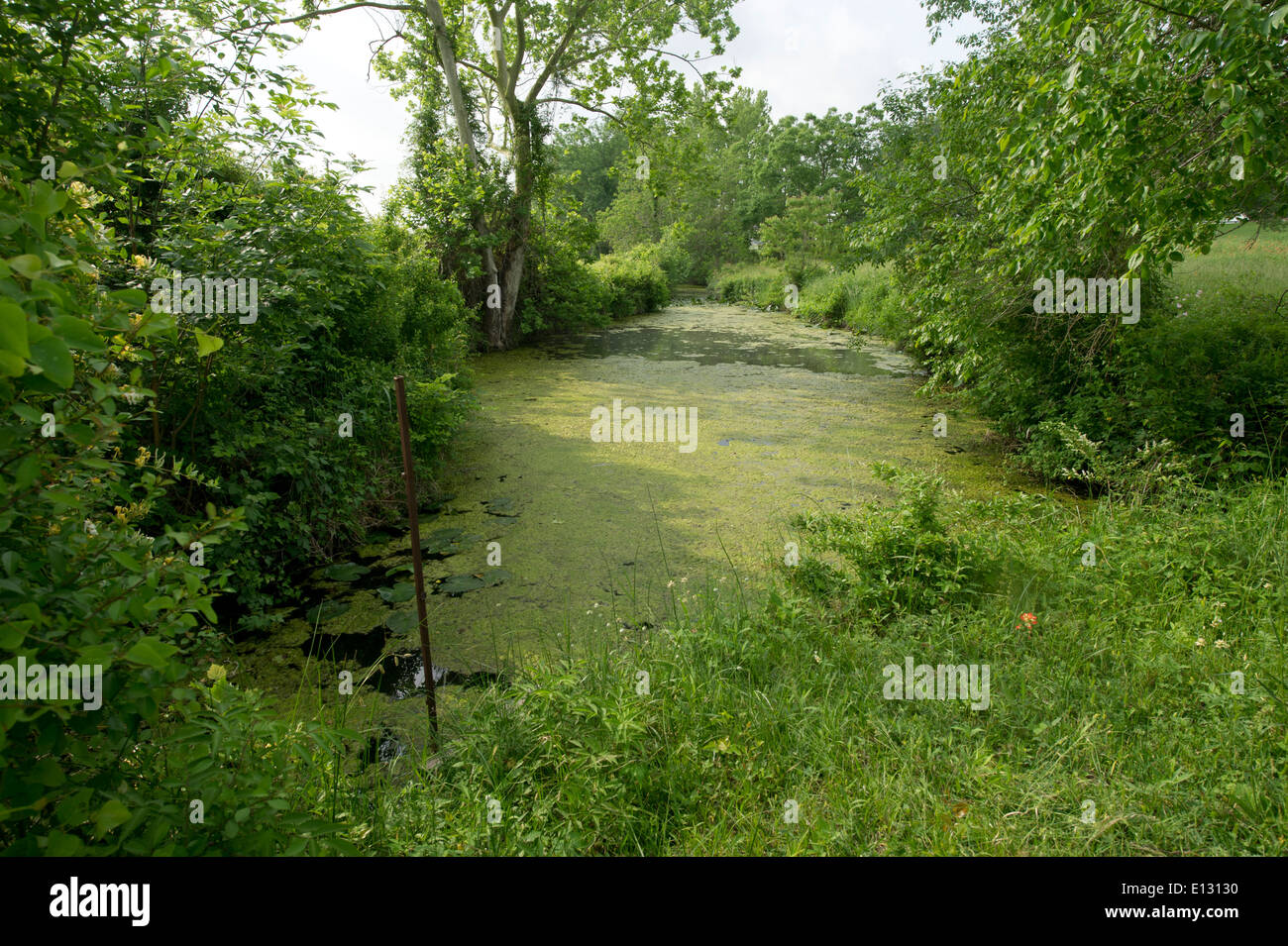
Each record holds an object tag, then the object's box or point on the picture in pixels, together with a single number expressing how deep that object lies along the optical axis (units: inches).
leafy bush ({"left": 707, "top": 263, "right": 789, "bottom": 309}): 802.2
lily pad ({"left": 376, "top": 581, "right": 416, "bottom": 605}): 140.2
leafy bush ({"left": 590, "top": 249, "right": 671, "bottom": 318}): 652.7
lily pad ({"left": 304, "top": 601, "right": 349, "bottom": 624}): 132.5
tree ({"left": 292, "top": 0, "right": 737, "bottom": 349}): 417.4
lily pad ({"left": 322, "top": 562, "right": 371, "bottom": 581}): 148.9
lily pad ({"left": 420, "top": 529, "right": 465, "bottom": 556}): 162.6
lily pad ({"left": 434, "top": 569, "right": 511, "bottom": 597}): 143.9
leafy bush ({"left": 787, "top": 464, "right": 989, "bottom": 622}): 123.0
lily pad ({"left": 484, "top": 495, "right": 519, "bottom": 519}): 185.8
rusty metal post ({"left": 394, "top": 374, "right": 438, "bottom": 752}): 93.7
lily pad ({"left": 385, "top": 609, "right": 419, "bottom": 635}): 130.7
